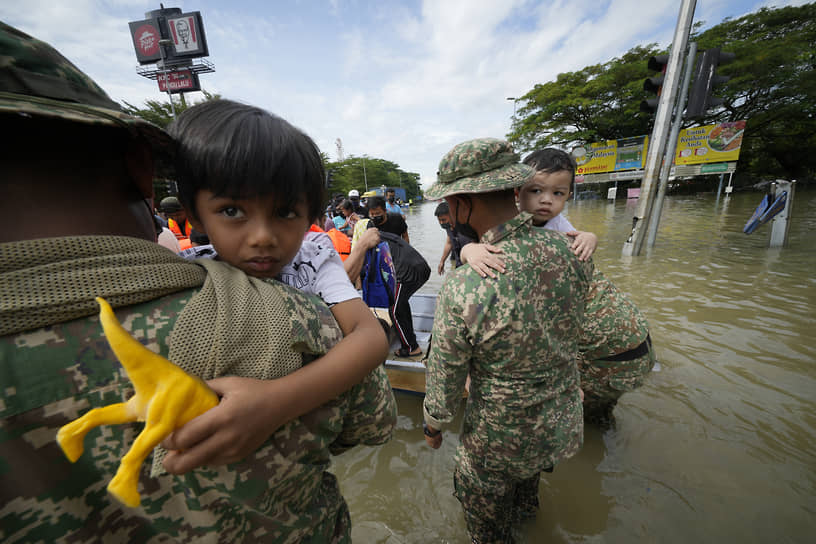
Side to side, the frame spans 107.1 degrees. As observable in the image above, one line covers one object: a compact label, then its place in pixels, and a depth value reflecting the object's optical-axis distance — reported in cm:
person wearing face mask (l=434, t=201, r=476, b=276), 249
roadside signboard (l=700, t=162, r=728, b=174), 1755
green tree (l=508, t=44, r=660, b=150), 2250
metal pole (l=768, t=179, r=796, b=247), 730
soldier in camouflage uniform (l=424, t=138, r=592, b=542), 143
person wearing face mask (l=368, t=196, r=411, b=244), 415
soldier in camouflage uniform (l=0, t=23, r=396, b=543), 48
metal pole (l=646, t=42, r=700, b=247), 639
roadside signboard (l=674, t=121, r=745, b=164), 1692
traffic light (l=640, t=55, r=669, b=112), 617
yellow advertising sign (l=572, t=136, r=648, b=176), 2047
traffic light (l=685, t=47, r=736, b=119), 591
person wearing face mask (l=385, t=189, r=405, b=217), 735
